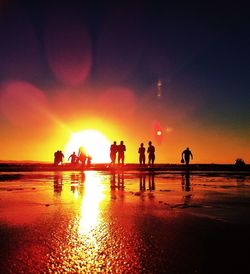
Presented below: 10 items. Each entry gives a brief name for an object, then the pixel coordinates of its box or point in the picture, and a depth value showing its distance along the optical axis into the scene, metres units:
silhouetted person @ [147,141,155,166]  30.50
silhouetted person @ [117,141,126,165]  29.41
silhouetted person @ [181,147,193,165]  31.64
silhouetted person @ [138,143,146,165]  30.53
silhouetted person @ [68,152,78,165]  38.80
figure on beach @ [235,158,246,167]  52.67
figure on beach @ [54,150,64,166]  36.34
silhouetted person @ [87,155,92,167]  36.39
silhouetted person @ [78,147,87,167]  31.26
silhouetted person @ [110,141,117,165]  29.58
